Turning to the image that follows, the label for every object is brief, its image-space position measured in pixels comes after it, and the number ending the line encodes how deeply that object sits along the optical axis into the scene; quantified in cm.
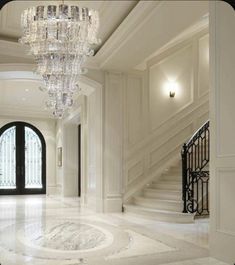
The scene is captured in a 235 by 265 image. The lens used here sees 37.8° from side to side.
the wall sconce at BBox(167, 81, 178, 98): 892
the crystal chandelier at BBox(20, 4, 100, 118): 532
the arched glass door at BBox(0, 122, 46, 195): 1423
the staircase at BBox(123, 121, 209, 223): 648
